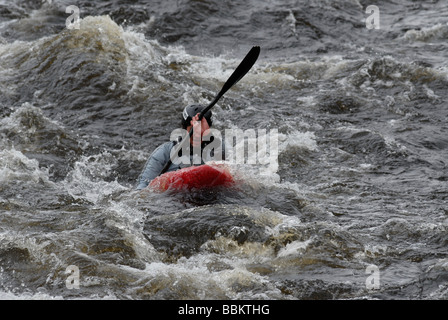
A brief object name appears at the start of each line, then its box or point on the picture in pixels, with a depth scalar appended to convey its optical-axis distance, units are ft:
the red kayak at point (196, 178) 43.93
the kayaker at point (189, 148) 46.37
